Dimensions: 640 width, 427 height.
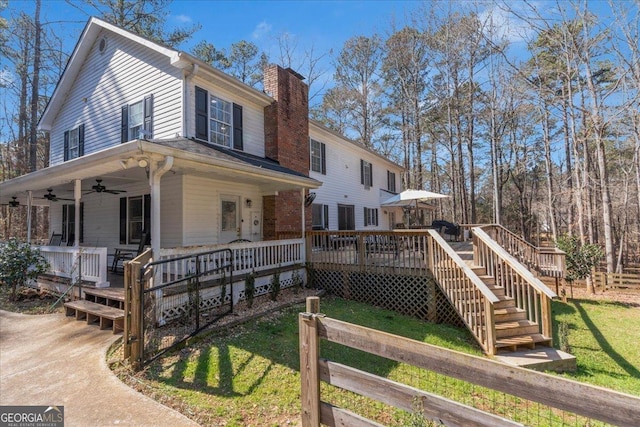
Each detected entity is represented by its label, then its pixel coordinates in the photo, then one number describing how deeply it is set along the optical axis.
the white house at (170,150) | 7.79
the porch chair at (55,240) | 12.27
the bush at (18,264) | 7.86
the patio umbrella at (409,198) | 15.18
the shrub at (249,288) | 7.21
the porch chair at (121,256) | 9.51
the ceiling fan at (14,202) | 11.41
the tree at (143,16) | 17.20
